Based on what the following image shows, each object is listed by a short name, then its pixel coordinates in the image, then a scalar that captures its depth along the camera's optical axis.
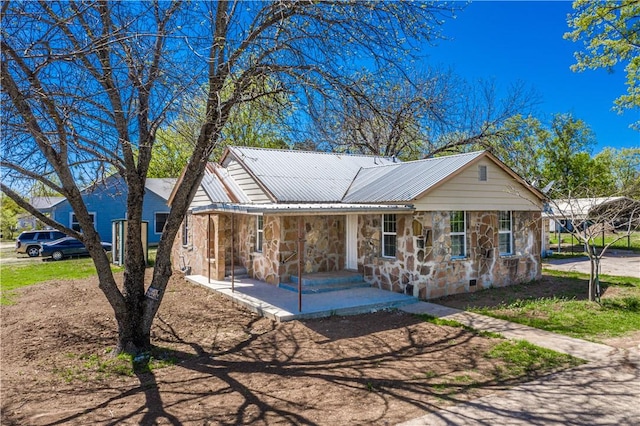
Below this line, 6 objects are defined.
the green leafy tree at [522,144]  21.98
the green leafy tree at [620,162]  37.88
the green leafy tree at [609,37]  15.63
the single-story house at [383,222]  11.05
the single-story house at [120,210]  25.50
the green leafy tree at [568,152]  32.16
